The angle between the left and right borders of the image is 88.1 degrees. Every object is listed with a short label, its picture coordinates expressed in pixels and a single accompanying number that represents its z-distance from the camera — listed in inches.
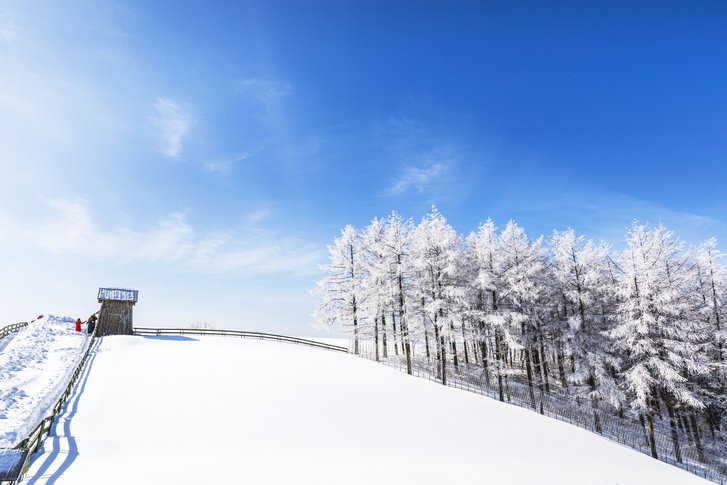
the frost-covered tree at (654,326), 900.6
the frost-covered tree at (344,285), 1389.0
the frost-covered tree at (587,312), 1010.1
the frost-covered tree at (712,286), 1147.5
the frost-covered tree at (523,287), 1075.4
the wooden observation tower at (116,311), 1268.5
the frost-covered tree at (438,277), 1096.8
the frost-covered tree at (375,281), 1250.0
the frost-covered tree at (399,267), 1212.5
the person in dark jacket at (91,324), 1299.2
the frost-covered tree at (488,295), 1079.6
